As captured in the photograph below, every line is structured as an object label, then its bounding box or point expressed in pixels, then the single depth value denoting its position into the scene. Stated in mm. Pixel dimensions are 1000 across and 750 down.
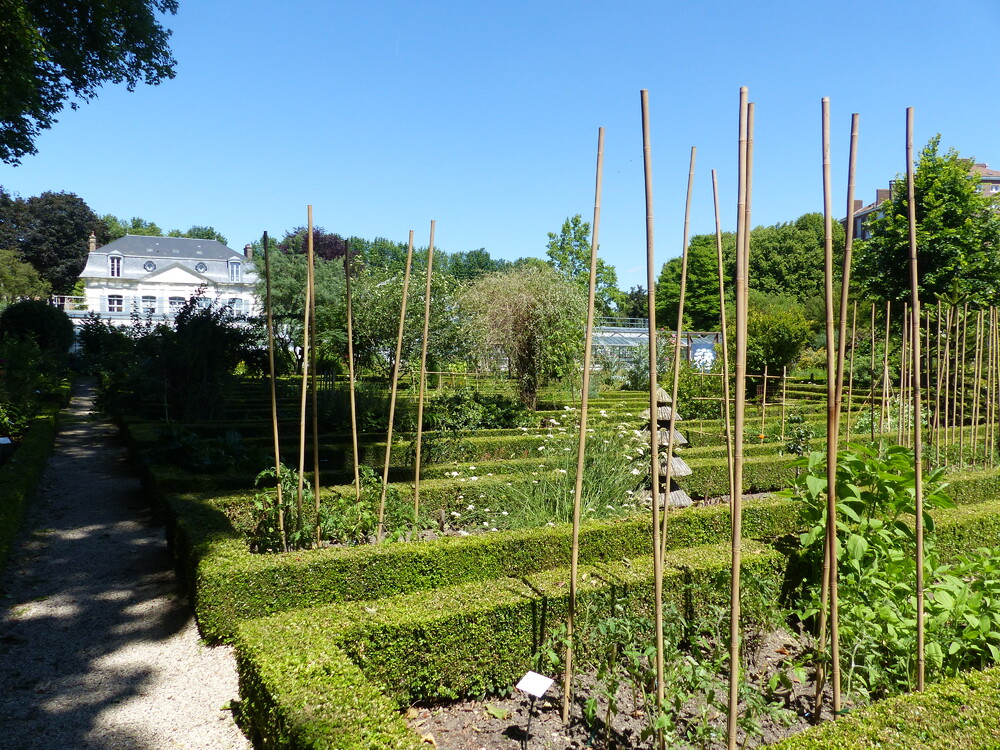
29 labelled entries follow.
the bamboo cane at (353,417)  4324
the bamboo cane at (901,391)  6588
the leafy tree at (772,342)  18547
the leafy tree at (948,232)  14047
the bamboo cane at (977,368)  6793
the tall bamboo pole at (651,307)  2459
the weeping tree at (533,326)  14539
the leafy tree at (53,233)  46938
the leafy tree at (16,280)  33750
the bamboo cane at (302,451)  4129
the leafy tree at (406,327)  17594
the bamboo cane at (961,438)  6738
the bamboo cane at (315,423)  4039
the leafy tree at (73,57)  8688
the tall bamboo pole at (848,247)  2363
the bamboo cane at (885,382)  7289
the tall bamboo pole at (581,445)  2664
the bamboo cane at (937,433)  6641
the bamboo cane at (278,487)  4246
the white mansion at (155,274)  43531
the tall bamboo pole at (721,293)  2834
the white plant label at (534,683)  2438
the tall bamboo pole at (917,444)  2602
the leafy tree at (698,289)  45031
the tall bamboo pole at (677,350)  2766
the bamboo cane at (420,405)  4457
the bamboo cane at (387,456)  4344
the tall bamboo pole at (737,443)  2188
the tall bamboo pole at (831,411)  2398
